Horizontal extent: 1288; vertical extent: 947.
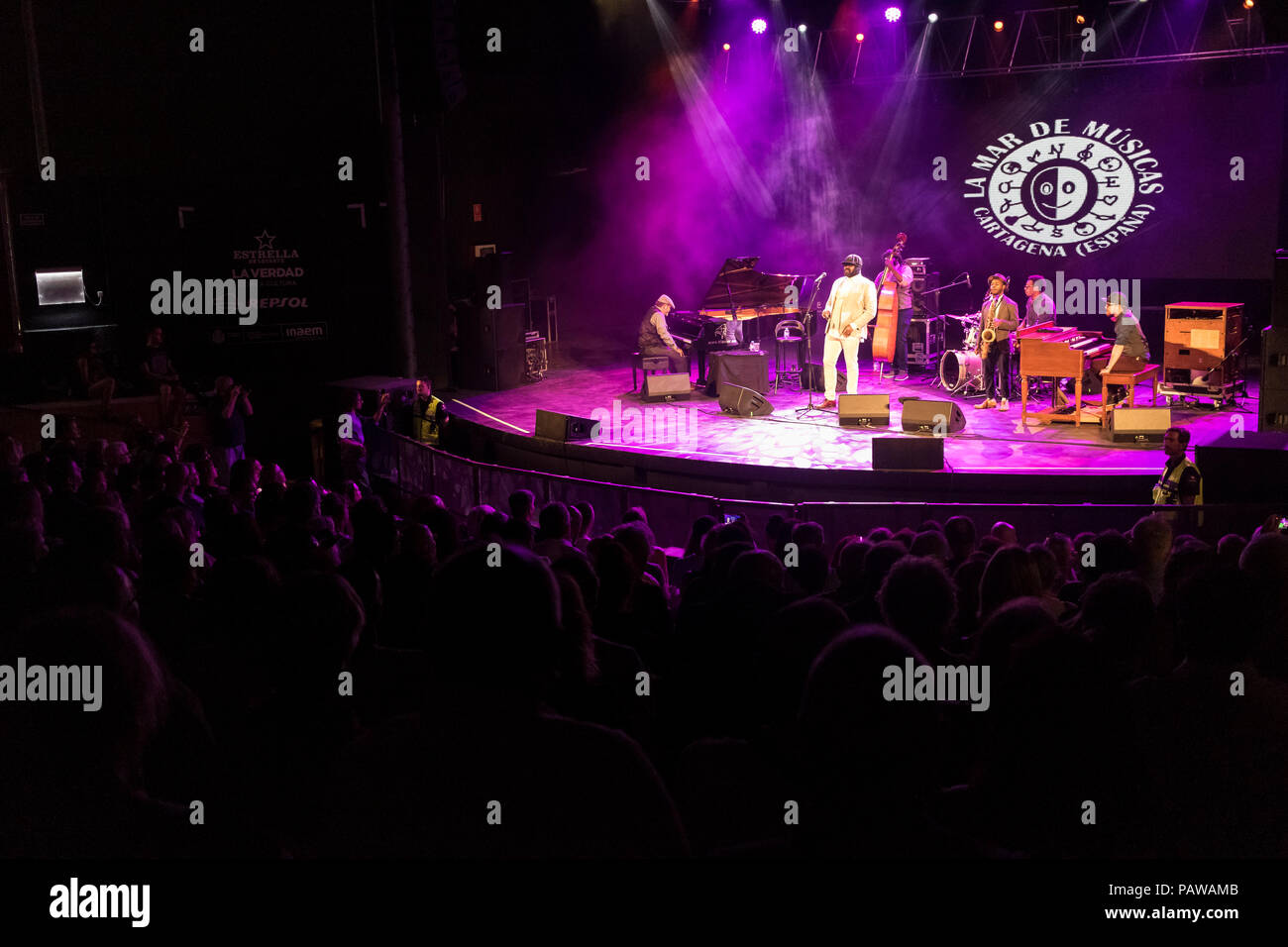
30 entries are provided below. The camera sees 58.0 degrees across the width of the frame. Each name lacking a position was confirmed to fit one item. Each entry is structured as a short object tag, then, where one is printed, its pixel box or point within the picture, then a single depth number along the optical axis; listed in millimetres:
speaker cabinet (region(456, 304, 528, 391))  16547
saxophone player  13227
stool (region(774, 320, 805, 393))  15779
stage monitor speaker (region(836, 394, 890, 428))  13008
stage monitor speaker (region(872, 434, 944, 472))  10539
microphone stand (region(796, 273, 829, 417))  15402
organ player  12383
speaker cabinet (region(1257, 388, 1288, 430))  11375
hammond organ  12406
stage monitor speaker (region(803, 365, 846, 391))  15383
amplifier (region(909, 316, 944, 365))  16062
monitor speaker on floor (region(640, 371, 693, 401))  15031
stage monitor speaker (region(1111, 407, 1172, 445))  11609
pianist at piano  15242
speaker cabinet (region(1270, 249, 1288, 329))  11406
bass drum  14359
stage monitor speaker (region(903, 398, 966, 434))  12220
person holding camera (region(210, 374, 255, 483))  12227
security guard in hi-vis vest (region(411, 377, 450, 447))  13266
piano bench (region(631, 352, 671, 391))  15328
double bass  16062
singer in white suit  13055
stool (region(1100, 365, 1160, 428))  12344
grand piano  15672
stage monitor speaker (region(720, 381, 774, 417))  14000
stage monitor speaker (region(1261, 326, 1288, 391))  11312
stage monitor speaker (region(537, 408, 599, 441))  12523
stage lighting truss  14367
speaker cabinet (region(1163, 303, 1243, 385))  13867
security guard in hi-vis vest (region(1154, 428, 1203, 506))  9227
